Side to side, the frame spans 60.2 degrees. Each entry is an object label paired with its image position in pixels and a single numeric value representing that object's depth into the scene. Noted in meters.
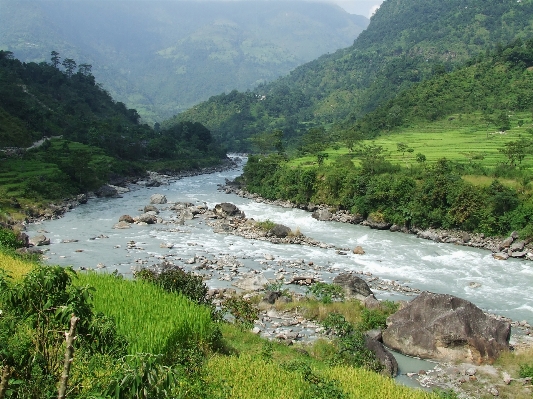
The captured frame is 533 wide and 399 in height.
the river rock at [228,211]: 33.22
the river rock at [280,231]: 28.12
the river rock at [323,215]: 33.91
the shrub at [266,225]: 28.98
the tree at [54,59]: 86.53
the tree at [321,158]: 42.23
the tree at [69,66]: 85.89
